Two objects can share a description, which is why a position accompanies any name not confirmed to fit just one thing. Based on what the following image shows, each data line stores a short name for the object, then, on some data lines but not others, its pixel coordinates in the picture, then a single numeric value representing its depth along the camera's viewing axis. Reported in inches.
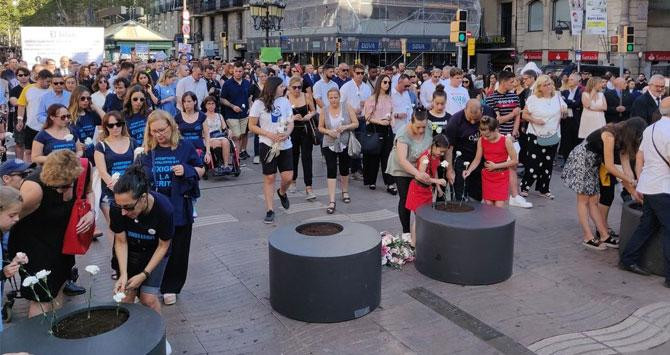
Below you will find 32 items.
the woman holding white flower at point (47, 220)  164.7
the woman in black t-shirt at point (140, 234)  150.0
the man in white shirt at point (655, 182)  215.9
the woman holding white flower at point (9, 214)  129.6
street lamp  933.8
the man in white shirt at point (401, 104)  370.3
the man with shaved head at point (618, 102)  456.8
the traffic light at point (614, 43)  1052.5
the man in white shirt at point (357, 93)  387.5
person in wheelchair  407.2
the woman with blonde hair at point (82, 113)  285.1
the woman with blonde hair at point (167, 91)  424.1
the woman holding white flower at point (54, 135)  238.4
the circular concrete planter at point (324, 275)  182.7
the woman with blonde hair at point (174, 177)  193.6
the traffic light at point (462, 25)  687.1
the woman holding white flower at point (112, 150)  220.8
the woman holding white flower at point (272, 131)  300.4
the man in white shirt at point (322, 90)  430.7
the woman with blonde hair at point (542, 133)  350.3
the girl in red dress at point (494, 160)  260.1
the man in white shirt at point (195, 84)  452.8
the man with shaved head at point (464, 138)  272.6
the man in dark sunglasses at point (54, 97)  319.6
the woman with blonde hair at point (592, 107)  399.2
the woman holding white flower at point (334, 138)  329.5
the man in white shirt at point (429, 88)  462.9
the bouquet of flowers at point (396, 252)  239.8
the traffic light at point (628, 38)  934.4
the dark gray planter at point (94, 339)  118.3
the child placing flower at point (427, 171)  243.1
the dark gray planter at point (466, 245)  214.4
